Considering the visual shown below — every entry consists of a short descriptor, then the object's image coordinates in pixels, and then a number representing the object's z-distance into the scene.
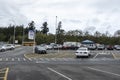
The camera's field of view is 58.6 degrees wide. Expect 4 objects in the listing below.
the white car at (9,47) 30.36
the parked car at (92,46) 30.01
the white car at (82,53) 17.86
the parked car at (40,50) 22.52
